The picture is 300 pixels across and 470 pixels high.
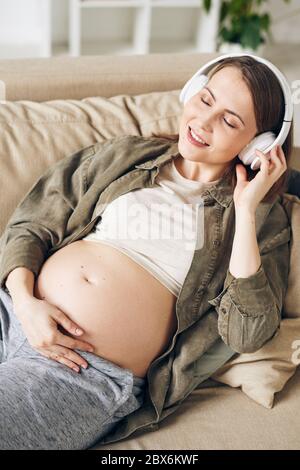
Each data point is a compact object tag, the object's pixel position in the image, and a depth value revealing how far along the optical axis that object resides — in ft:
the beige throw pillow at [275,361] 4.70
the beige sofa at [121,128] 4.46
